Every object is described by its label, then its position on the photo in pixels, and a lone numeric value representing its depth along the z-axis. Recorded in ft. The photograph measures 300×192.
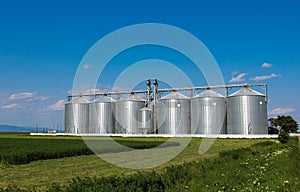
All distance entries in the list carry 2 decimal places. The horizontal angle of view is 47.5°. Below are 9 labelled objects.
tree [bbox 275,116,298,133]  302.04
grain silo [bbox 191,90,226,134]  256.52
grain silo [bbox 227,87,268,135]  247.91
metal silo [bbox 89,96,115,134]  308.60
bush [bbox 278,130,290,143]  172.45
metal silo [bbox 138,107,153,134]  282.56
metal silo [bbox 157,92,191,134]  268.82
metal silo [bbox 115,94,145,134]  289.94
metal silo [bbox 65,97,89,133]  319.27
